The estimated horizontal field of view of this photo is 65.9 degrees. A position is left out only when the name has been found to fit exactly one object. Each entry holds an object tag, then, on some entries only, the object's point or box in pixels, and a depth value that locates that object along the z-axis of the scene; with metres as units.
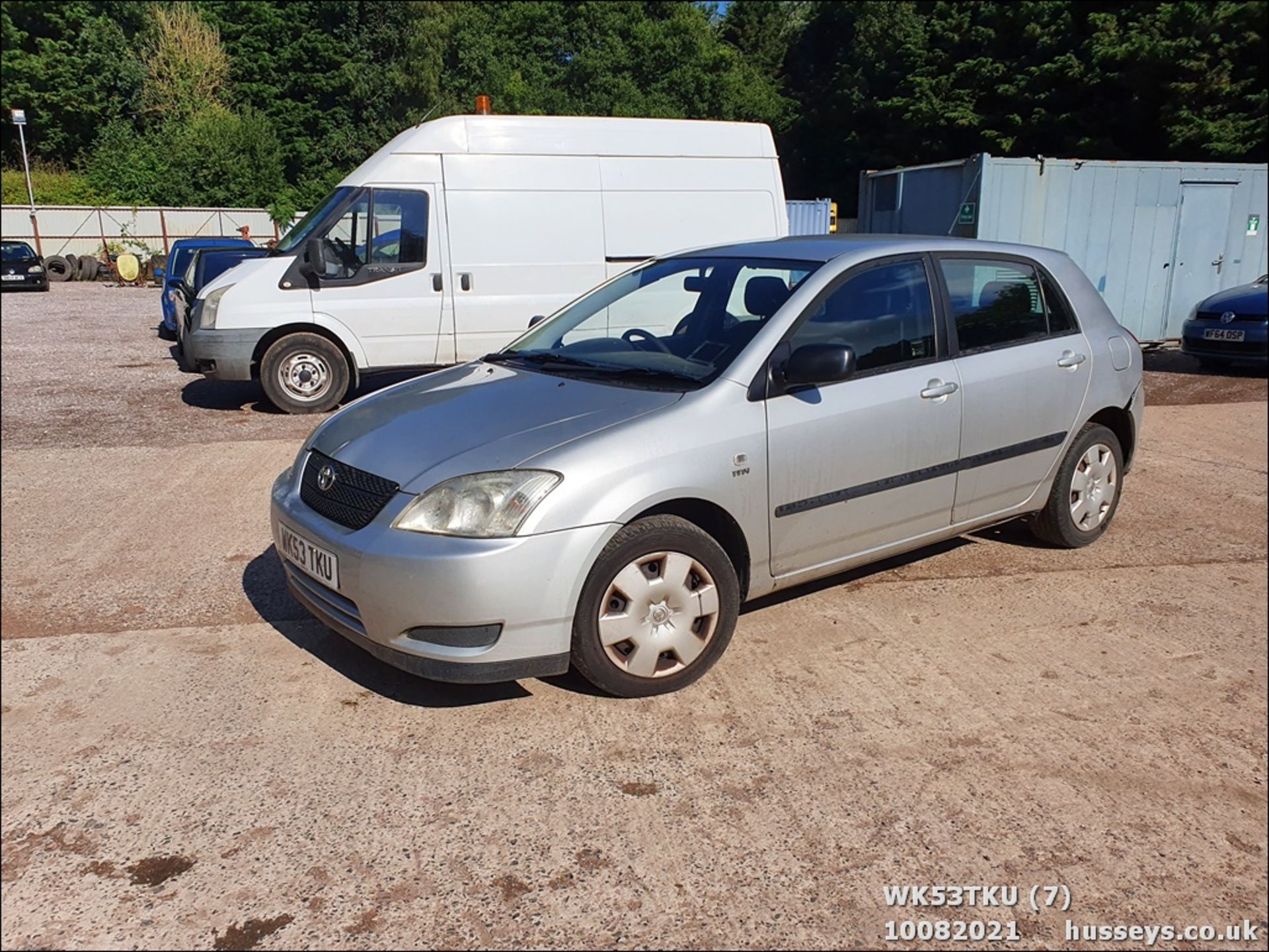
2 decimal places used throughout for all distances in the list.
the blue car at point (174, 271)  14.39
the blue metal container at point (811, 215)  18.47
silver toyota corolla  3.25
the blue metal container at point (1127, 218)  12.52
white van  8.83
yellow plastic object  21.95
